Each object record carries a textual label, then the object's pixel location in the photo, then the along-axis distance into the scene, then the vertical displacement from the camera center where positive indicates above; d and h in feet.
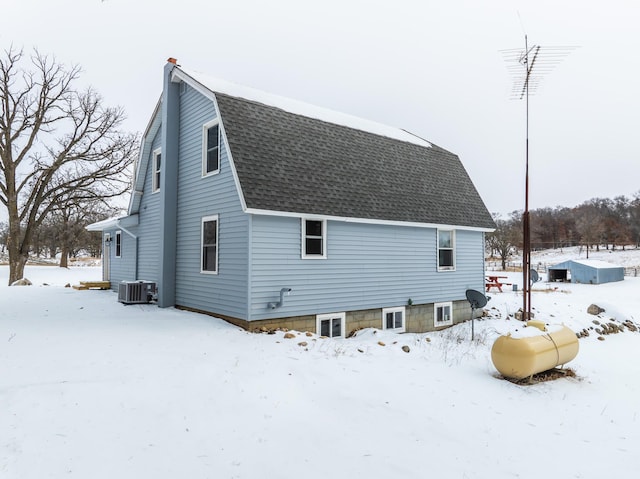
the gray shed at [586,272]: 116.37 -6.08
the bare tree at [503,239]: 186.69 +6.38
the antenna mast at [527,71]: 42.93 +20.60
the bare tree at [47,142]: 73.87 +21.15
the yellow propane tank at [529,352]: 25.17 -6.67
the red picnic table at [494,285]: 75.63 -6.41
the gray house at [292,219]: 32.86 +3.02
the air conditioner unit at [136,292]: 40.70 -4.66
